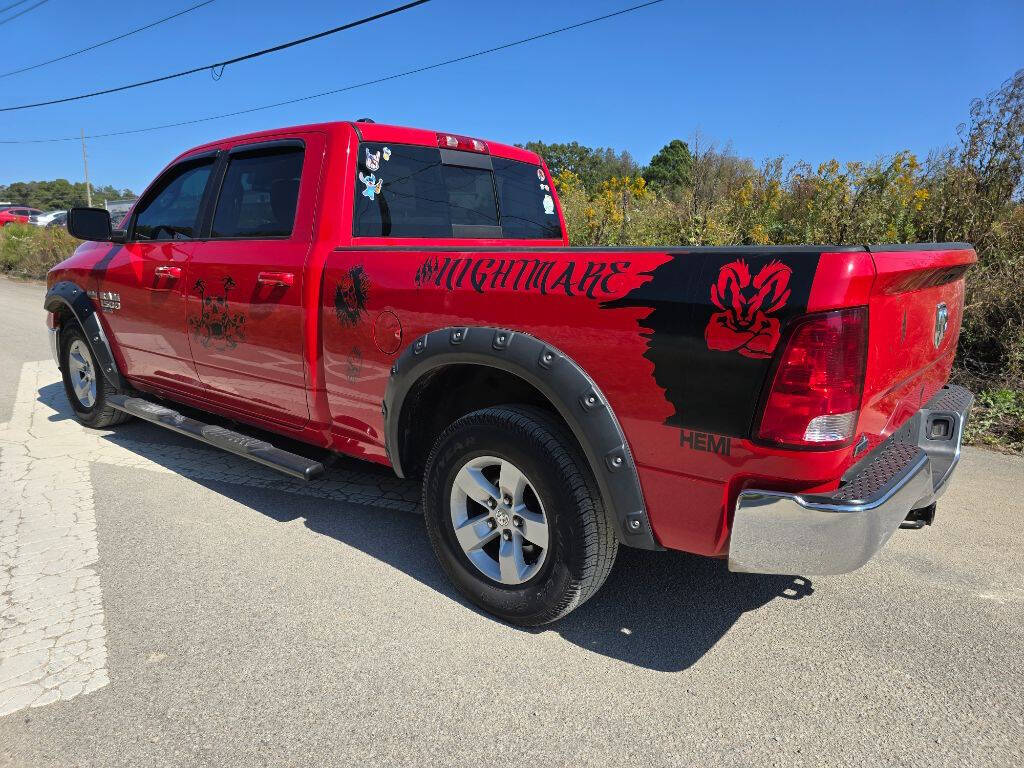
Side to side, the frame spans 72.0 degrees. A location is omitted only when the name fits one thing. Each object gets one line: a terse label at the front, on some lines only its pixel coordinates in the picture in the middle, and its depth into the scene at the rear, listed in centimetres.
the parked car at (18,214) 3359
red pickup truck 204
